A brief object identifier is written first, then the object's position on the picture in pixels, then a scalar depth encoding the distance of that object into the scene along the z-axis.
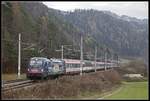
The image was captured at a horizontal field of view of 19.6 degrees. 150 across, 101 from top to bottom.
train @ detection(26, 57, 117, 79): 39.94
